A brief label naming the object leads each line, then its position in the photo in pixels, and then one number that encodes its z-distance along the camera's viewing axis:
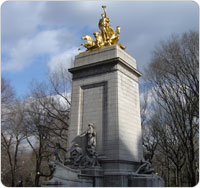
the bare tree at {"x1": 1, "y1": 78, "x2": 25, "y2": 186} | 26.23
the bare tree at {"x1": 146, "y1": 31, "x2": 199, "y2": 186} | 17.67
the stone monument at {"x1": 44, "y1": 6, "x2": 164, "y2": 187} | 12.47
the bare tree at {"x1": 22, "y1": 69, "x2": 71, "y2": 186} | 27.55
